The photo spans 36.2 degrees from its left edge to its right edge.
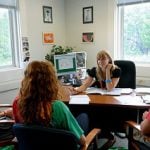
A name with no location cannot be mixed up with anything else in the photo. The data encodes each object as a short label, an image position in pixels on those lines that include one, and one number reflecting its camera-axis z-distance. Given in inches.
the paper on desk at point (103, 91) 102.8
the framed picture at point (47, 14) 158.9
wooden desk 88.0
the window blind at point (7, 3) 133.2
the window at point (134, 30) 145.6
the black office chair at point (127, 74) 123.2
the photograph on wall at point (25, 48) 146.1
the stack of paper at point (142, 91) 102.1
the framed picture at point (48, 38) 160.3
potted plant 160.7
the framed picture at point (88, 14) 161.9
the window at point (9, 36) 140.5
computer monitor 134.9
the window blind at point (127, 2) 140.9
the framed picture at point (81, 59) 149.1
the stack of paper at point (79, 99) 90.8
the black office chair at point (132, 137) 73.5
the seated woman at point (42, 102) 58.5
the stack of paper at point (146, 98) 89.2
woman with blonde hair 109.7
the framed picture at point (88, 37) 164.1
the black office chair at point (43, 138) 52.6
